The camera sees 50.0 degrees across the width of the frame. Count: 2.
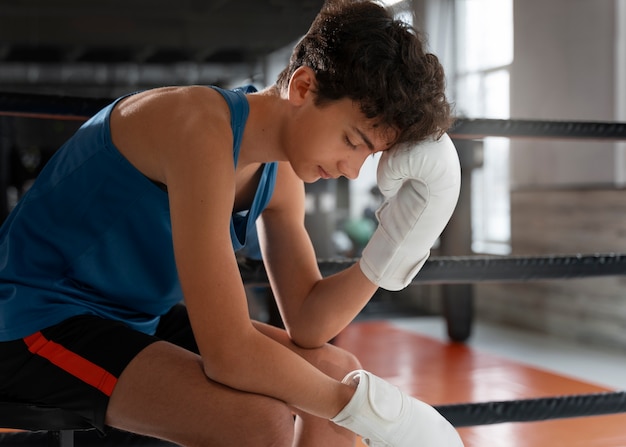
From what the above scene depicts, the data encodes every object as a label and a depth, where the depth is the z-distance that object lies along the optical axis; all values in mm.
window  4766
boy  844
